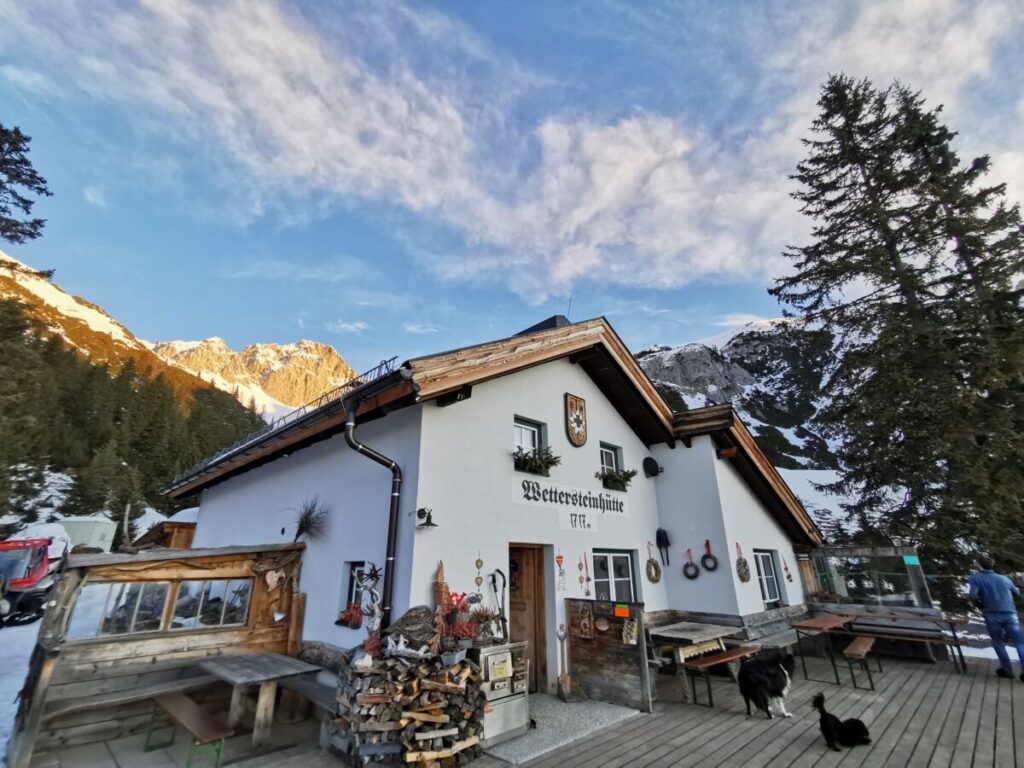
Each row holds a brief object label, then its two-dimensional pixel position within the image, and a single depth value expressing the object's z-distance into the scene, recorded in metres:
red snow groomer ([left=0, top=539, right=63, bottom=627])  12.28
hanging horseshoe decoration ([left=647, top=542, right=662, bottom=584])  8.74
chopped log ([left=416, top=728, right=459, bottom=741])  4.04
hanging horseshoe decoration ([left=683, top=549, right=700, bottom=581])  8.66
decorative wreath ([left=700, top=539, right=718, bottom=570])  8.45
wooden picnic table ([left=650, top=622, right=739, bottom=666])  6.20
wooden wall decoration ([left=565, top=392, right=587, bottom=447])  8.12
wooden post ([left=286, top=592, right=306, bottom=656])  6.61
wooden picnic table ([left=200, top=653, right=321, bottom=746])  4.99
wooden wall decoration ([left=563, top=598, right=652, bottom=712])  5.80
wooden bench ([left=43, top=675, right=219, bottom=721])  4.72
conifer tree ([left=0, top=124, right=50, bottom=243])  14.27
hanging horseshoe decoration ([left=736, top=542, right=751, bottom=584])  8.52
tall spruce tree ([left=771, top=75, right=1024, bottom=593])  10.08
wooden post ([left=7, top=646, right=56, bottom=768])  4.28
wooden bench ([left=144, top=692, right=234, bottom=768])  4.31
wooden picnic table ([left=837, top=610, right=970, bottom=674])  8.17
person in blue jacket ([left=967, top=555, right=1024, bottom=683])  6.57
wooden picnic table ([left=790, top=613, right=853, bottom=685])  7.33
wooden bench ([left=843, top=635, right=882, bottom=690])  6.40
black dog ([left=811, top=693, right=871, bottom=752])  4.46
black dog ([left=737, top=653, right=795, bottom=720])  5.50
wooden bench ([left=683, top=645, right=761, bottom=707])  5.95
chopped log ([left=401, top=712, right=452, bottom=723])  4.12
